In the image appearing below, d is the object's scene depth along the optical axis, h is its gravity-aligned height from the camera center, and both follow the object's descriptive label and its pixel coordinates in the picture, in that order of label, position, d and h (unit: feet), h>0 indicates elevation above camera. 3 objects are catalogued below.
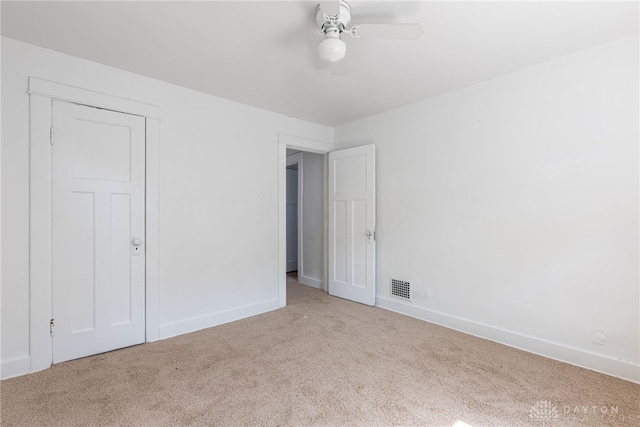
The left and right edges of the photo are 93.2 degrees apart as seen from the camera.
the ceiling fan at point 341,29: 5.33 +3.42
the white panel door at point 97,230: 7.50 -0.34
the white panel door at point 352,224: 12.00 -0.35
